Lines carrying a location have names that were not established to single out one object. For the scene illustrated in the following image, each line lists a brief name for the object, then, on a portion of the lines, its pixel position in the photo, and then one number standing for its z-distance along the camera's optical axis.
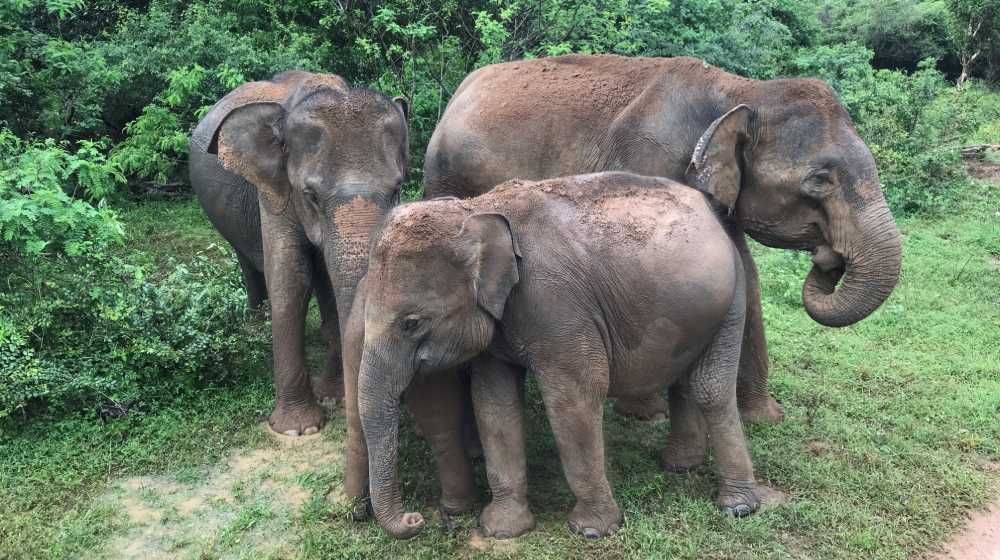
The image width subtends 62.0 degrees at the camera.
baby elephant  3.39
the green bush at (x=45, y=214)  4.86
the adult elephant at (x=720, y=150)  4.01
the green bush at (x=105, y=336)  4.70
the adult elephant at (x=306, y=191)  4.15
